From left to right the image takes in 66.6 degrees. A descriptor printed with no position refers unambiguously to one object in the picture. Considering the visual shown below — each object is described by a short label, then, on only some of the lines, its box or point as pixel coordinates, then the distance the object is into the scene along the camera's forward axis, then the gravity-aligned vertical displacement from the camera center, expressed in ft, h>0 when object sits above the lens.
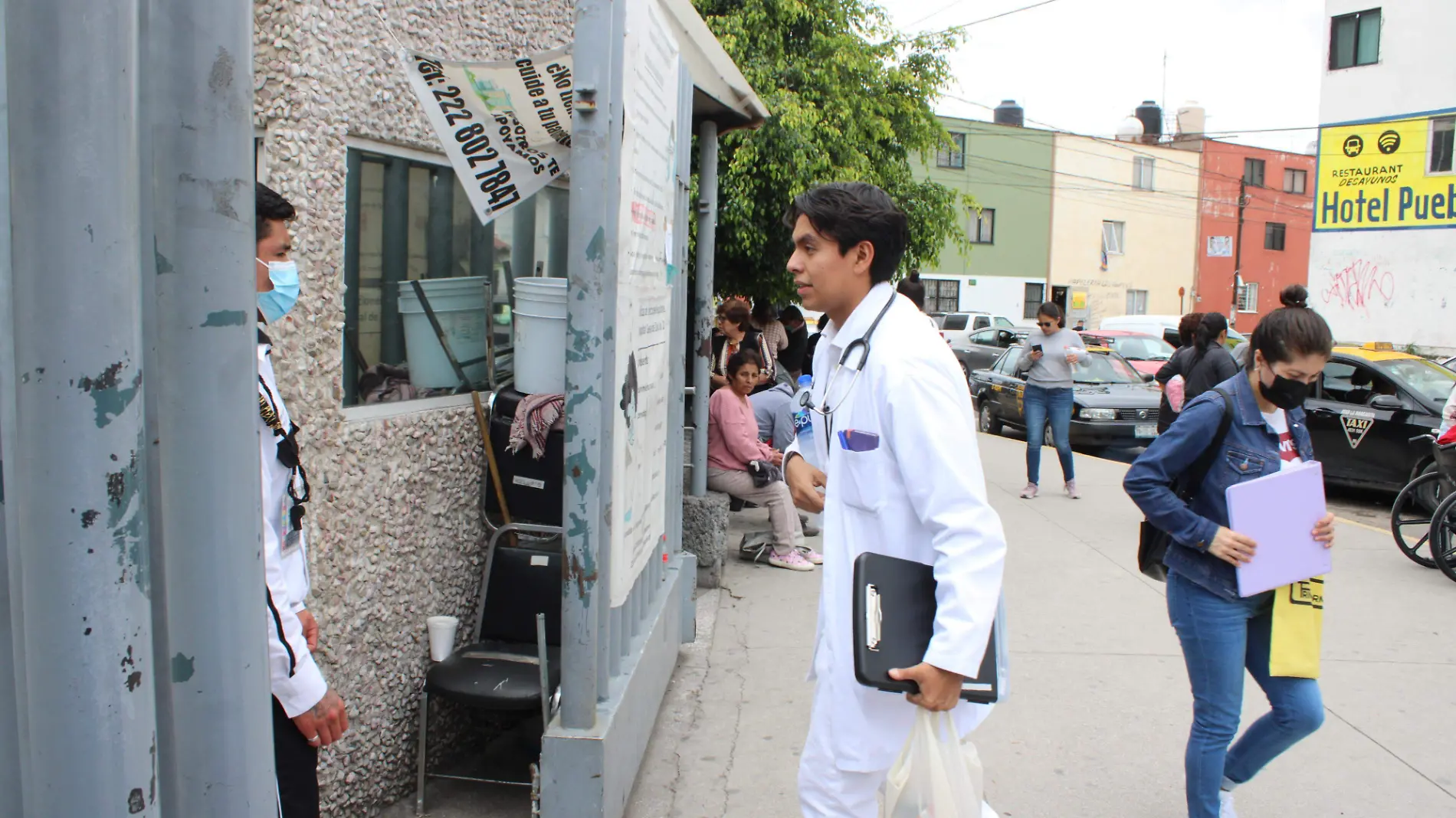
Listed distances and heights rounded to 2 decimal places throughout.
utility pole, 127.65 +8.84
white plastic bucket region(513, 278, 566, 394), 13.53 -0.39
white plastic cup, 12.66 -3.79
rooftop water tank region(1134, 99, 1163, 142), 156.72 +29.29
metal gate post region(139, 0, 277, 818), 3.96 -0.41
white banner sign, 11.19 +1.94
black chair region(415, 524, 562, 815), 12.32 -3.95
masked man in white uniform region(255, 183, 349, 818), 7.71 -2.20
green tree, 36.27 +7.16
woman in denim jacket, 10.64 -2.04
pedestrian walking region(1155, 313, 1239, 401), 27.76 -0.85
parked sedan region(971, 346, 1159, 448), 47.09 -3.51
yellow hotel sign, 74.79 +10.56
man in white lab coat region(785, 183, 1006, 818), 7.18 -1.13
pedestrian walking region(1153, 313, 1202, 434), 30.14 -1.11
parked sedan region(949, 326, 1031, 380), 88.17 -2.27
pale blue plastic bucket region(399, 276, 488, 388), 12.89 -0.30
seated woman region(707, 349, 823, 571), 23.34 -2.76
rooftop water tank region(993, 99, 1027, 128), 146.00 +27.06
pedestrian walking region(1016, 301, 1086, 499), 31.89 -1.88
